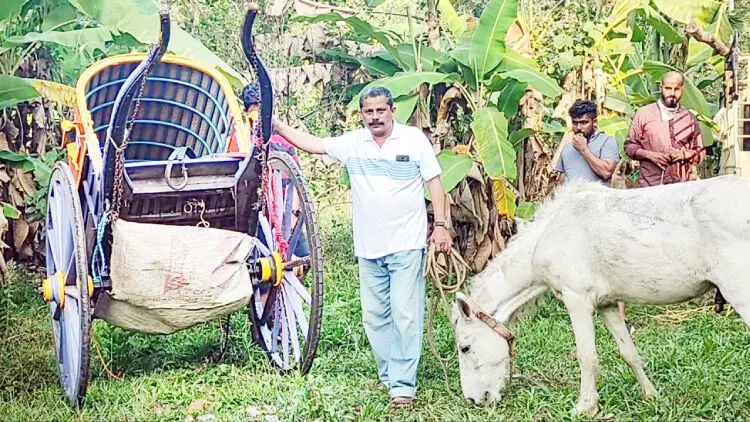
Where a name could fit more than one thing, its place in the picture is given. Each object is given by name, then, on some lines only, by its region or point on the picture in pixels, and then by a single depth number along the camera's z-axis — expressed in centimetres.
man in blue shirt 588
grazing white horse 442
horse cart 494
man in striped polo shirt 503
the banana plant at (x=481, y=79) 662
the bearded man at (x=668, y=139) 608
